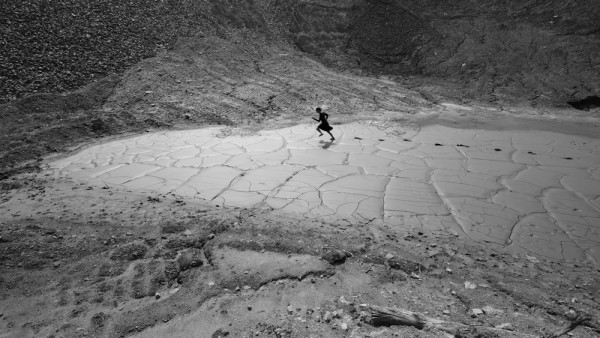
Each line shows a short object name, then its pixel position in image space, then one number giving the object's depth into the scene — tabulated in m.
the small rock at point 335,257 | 4.29
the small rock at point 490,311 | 3.50
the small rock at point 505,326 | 3.26
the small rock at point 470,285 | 3.90
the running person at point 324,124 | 8.66
